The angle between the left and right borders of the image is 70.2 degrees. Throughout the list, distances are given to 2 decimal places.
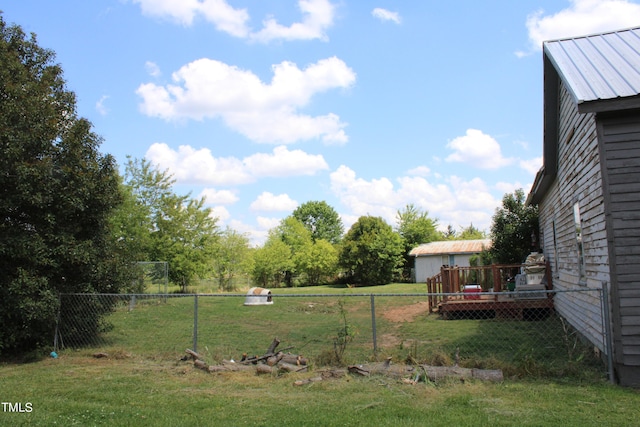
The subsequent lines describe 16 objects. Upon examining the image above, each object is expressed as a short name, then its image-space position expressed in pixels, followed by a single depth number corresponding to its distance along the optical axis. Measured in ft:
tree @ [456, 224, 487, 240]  171.14
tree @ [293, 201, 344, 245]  237.25
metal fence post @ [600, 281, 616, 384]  19.16
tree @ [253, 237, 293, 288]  132.16
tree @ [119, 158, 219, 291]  77.61
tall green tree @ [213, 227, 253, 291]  120.88
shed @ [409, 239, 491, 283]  118.62
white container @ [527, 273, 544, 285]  44.21
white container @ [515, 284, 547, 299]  39.86
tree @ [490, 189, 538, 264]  64.49
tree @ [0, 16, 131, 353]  26.32
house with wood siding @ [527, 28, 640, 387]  19.43
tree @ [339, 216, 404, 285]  124.67
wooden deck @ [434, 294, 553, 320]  40.63
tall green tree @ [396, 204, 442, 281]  136.26
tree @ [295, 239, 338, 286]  142.00
